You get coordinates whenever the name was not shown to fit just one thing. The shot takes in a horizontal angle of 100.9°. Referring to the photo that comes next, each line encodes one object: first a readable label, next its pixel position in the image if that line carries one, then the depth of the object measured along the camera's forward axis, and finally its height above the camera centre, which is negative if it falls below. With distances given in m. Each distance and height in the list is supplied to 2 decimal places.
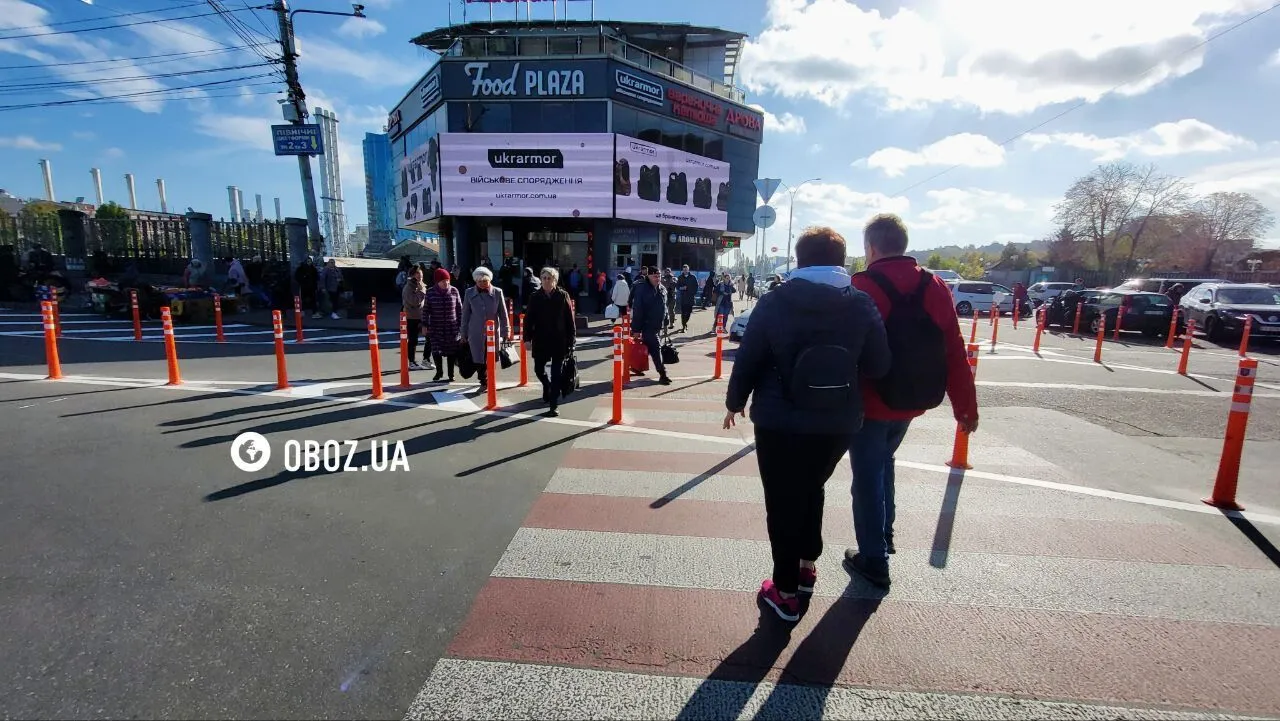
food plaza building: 21.80 +5.31
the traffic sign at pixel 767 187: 15.02 +2.54
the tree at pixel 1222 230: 47.22 +4.81
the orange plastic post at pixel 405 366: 7.84 -1.41
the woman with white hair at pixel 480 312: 7.46 -0.55
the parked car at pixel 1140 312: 16.50 -0.90
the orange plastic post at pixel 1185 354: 10.45 -1.40
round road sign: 15.43 +1.76
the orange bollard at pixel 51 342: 7.71 -1.10
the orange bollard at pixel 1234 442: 4.14 -1.24
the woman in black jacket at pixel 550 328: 6.60 -0.67
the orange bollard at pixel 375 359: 7.16 -1.18
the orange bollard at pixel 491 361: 6.82 -1.14
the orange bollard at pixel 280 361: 7.50 -1.29
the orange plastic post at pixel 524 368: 8.19 -1.51
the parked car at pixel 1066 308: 19.34 -0.96
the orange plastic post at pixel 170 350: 7.68 -1.18
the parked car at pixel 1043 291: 30.57 -0.61
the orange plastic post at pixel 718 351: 9.54 -1.35
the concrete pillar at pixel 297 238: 18.55 +1.13
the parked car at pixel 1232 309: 14.71 -0.73
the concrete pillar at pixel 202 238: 20.02 +1.15
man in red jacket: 2.82 -0.56
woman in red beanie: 8.06 -0.68
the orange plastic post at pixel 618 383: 6.39 -1.30
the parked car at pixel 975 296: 26.48 -0.79
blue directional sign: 16.52 +4.04
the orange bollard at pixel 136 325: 11.87 -1.30
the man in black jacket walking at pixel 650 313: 8.86 -0.63
